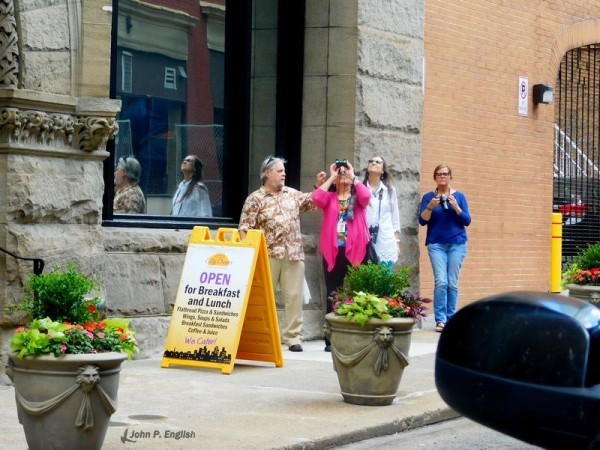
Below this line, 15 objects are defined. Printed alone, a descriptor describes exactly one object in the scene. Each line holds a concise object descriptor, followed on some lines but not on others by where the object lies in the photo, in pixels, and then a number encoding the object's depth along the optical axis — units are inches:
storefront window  443.2
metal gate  743.7
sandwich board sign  396.2
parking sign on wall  662.5
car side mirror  100.3
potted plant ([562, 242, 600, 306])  447.2
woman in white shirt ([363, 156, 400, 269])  484.1
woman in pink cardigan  462.9
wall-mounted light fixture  671.8
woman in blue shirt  542.9
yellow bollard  706.2
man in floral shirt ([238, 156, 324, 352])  448.8
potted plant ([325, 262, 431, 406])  331.0
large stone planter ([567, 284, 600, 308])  445.7
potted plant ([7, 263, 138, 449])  240.4
